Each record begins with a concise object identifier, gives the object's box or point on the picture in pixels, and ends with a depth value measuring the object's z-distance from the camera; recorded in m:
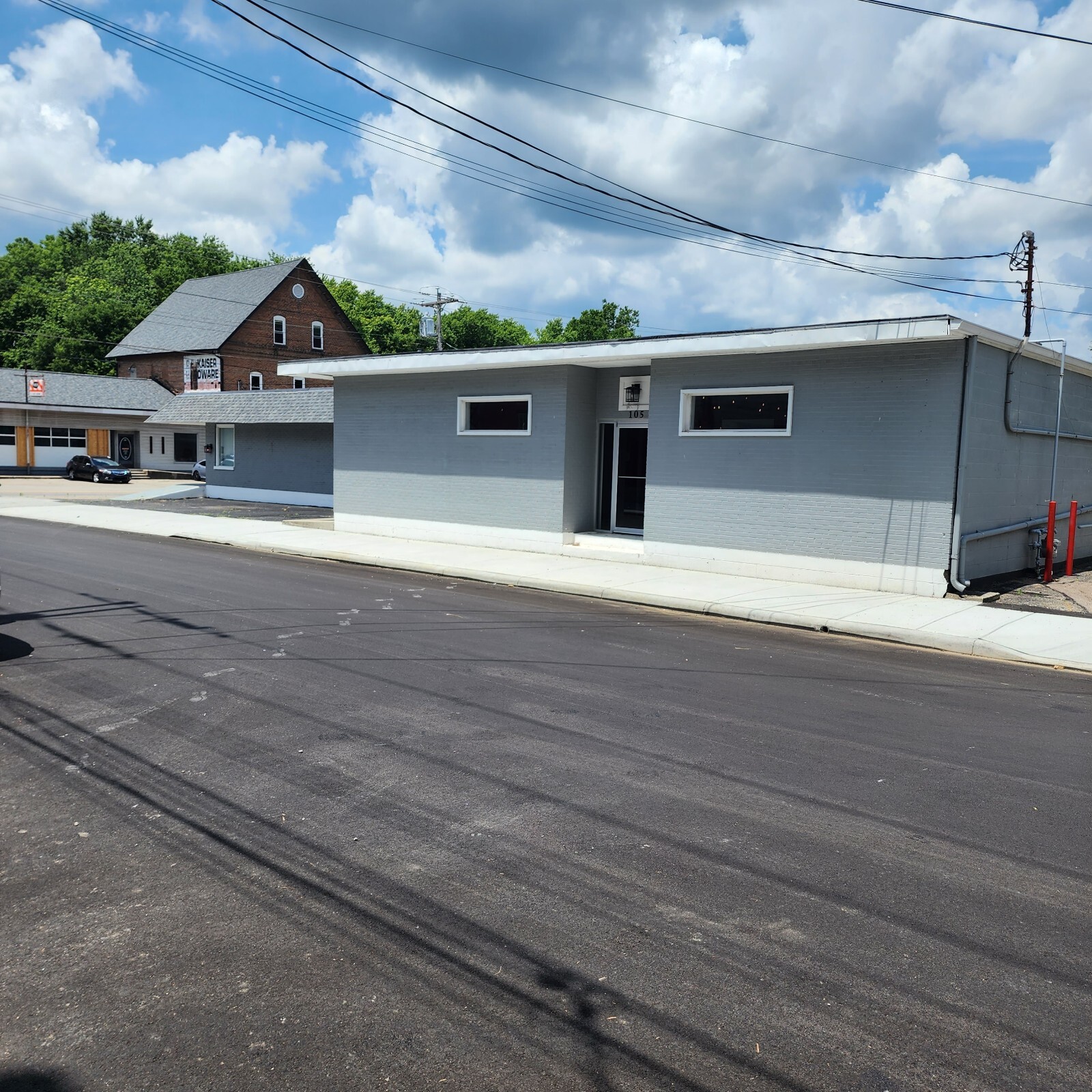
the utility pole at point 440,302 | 47.16
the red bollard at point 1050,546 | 14.72
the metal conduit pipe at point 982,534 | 13.59
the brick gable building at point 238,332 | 52.56
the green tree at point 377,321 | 71.12
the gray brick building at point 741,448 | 13.67
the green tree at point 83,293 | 64.44
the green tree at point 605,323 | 71.00
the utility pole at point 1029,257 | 34.00
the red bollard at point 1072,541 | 15.47
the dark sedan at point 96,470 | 44.19
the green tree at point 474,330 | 82.56
